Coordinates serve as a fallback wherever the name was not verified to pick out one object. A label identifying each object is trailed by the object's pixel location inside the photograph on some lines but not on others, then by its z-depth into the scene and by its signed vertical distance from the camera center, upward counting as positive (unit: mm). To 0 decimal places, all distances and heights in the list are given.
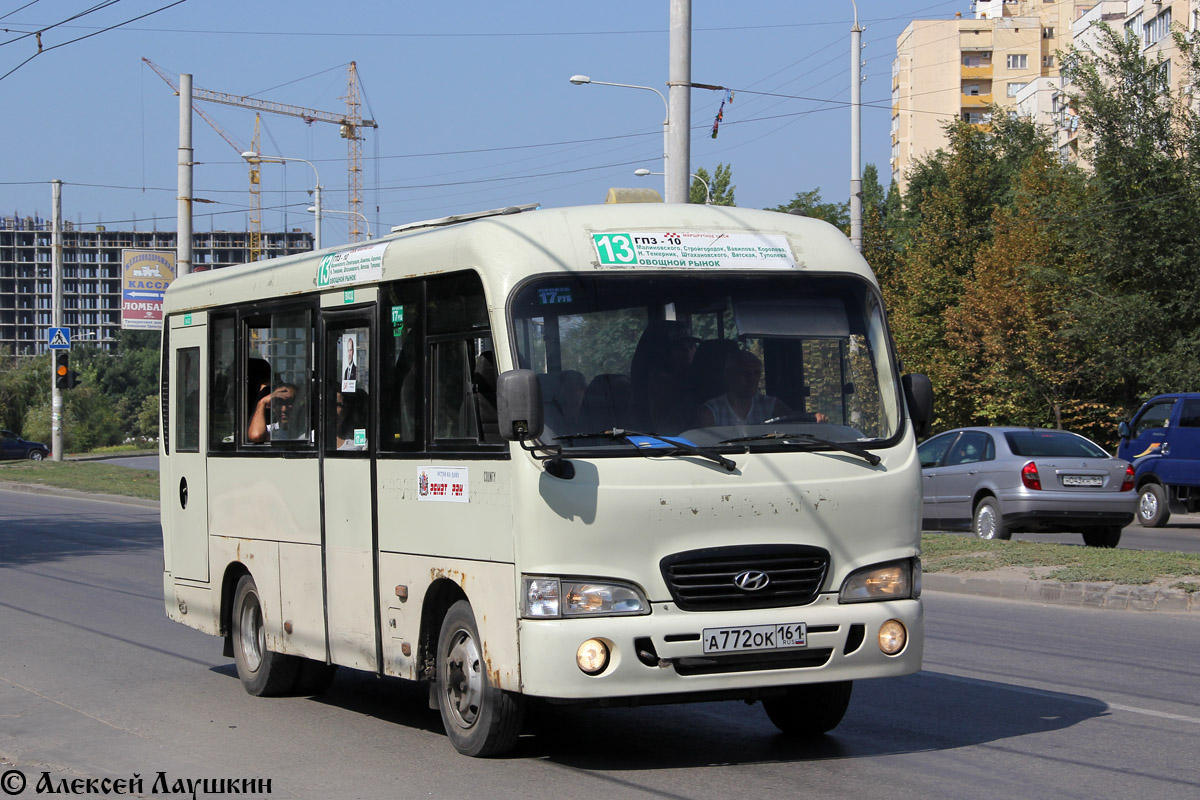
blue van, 23922 -1286
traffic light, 41844 +140
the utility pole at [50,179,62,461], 47562 +3570
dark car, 66688 -3246
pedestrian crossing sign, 44344 +1076
